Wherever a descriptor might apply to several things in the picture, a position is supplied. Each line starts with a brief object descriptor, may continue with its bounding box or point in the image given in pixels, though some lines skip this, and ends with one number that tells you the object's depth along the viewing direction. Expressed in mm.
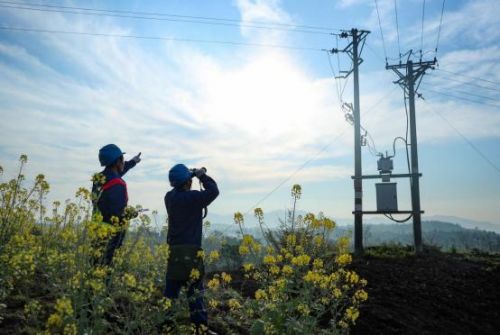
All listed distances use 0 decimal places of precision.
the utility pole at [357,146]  12750
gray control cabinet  13018
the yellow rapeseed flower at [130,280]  3309
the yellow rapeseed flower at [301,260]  4367
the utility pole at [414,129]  12703
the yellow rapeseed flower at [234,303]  4840
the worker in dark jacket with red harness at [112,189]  4484
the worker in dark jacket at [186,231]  4473
